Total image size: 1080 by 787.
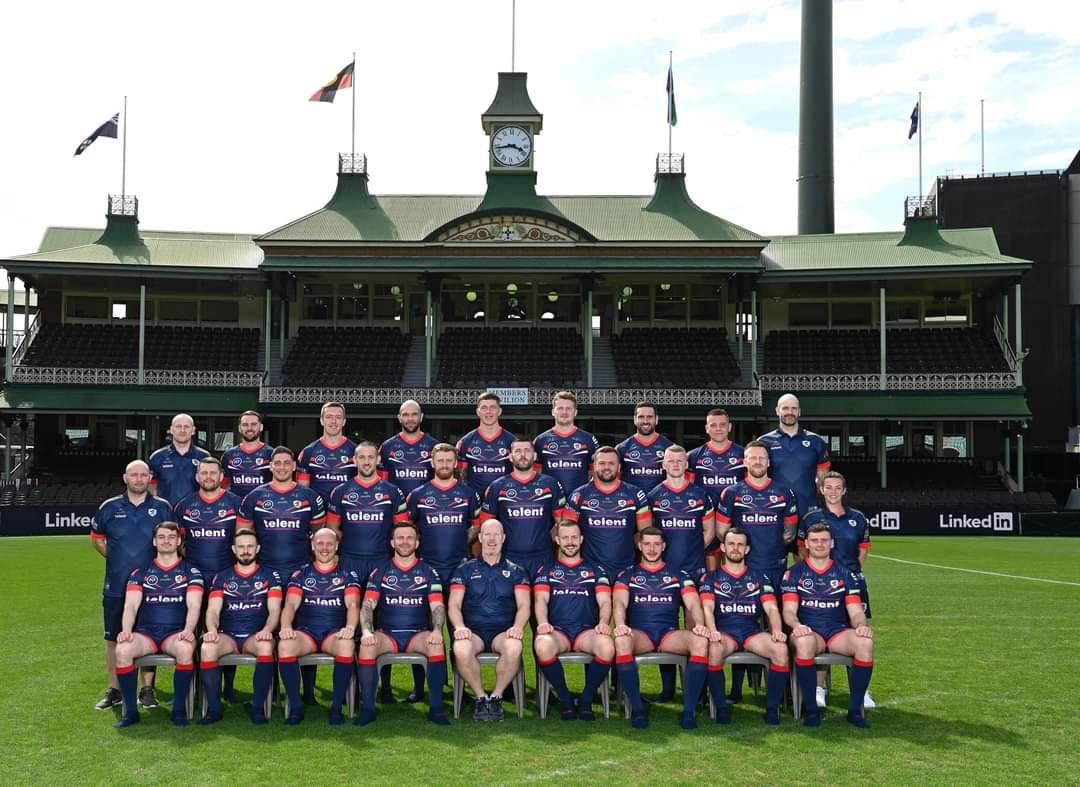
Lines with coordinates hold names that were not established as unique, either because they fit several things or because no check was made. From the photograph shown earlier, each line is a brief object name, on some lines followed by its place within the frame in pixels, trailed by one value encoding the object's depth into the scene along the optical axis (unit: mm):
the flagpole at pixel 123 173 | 36375
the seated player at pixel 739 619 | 7312
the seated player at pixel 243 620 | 7316
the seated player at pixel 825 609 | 7289
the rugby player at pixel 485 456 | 9250
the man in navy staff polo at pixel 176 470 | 9062
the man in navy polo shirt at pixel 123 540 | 7875
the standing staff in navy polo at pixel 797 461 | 8727
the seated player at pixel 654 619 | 7242
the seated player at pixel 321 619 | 7312
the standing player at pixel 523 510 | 8188
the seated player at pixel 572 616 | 7340
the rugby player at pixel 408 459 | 9133
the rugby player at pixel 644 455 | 9062
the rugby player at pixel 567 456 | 9188
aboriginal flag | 33941
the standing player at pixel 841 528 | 7984
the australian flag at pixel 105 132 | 34094
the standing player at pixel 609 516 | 7996
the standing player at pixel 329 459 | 9016
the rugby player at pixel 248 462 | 9133
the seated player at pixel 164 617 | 7273
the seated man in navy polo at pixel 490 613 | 7348
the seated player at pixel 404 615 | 7316
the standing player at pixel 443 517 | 8195
